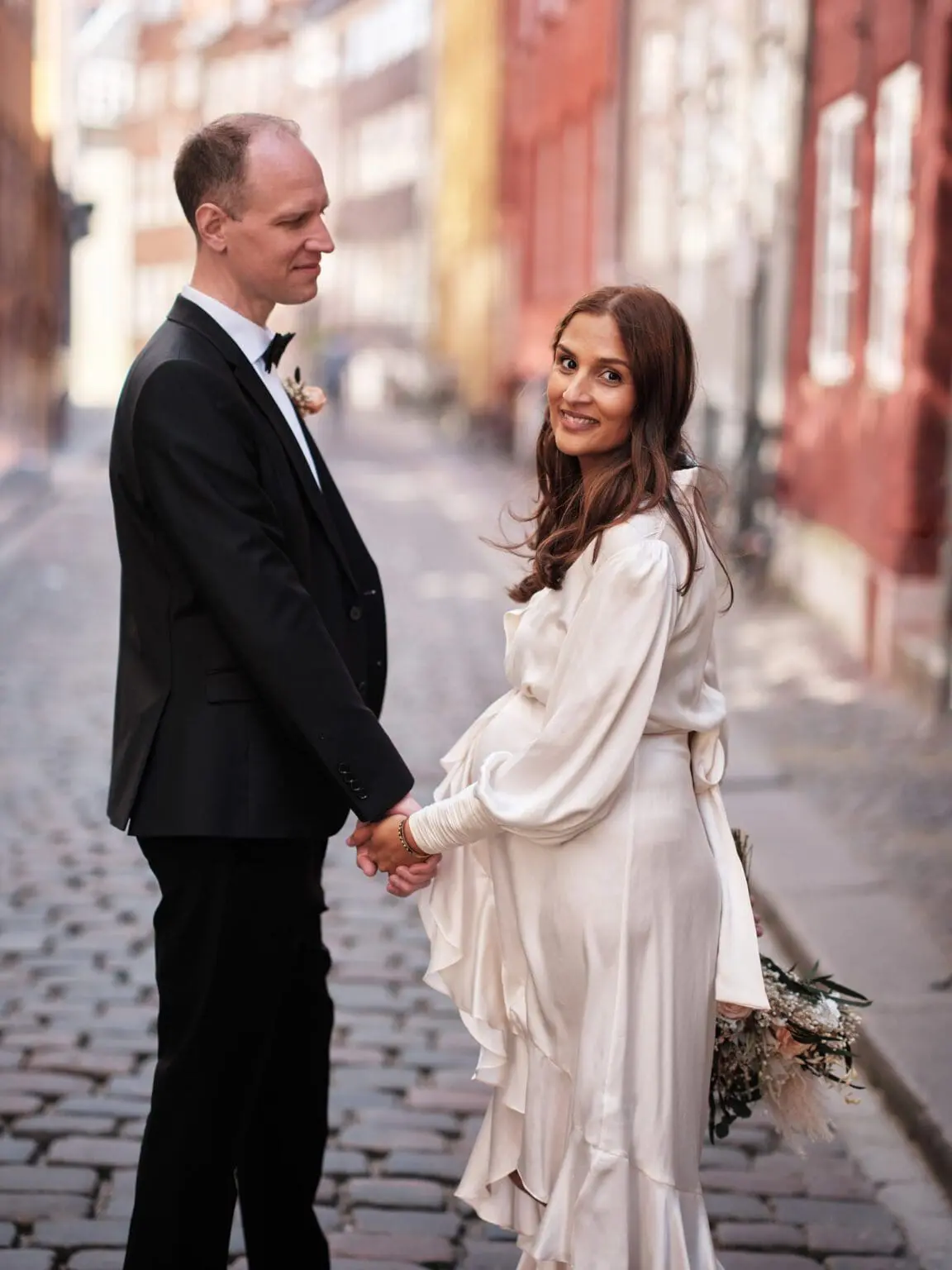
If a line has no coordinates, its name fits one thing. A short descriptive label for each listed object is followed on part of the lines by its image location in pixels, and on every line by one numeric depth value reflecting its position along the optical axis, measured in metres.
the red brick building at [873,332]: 11.04
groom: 3.11
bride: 2.98
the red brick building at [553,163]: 25.44
